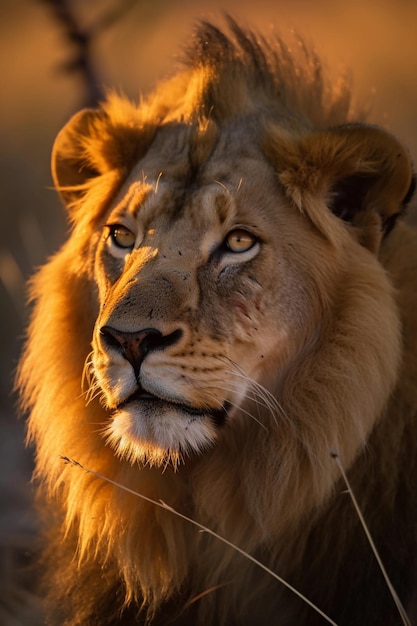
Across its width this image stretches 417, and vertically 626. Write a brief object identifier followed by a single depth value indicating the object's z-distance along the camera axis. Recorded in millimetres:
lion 6434
